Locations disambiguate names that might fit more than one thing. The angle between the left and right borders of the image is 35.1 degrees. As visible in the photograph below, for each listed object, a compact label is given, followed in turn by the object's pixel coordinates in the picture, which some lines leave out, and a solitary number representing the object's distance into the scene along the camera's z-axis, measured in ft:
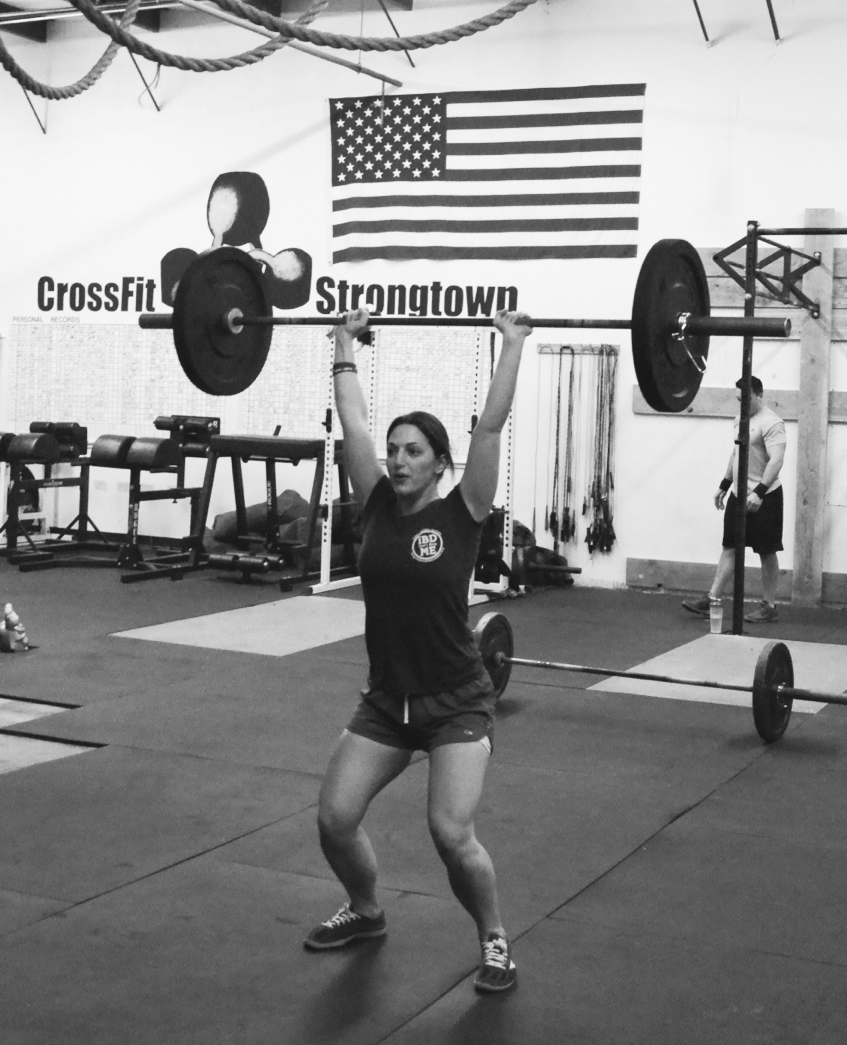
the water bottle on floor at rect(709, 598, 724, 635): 22.70
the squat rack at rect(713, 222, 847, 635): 19.71
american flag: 27.43
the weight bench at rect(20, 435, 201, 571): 28.17
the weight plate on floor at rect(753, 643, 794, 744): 15.17
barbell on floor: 15.20
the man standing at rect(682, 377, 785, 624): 23.57
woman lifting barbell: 8.67
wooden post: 25.61
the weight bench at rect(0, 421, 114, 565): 29.01
